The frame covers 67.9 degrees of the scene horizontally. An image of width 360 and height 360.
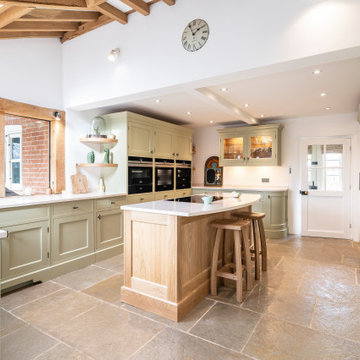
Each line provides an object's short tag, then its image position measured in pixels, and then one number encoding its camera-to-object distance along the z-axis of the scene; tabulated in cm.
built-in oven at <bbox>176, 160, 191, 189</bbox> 544
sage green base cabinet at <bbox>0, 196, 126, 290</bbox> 280
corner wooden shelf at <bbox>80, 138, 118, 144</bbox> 405
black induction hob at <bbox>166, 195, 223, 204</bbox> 296
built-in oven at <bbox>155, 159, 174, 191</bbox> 484
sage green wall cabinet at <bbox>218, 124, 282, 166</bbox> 537
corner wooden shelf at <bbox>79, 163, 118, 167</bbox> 404
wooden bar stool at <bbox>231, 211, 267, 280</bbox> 311
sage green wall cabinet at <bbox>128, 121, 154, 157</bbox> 423
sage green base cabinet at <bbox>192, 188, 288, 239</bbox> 510
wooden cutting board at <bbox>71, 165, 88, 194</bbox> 396
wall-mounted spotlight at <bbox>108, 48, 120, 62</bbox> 320
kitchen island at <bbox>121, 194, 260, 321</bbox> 228
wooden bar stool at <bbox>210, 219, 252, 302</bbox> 257
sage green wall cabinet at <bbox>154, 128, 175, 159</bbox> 479
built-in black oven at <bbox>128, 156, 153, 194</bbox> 424
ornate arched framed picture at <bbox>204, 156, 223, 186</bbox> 625
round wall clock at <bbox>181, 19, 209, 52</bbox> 260
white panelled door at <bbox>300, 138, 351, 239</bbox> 506
